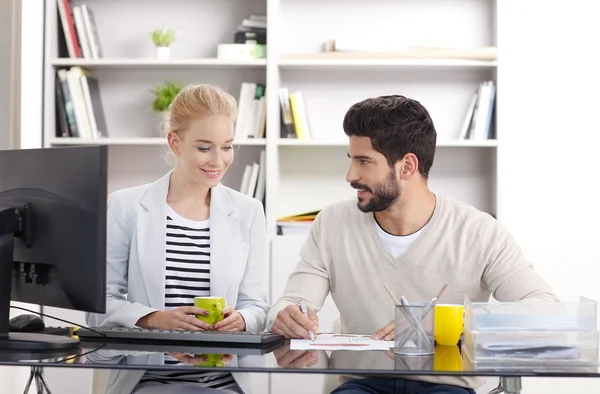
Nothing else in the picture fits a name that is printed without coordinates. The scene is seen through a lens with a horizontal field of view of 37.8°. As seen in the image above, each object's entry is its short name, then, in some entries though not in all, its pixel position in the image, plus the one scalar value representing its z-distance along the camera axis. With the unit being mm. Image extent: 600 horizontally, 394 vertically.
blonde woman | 2352
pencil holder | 1742
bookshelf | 4105
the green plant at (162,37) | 4012
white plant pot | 4023
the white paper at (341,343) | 1824
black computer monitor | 1770
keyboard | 1858
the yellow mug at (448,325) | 1890
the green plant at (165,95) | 3979
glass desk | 1564
